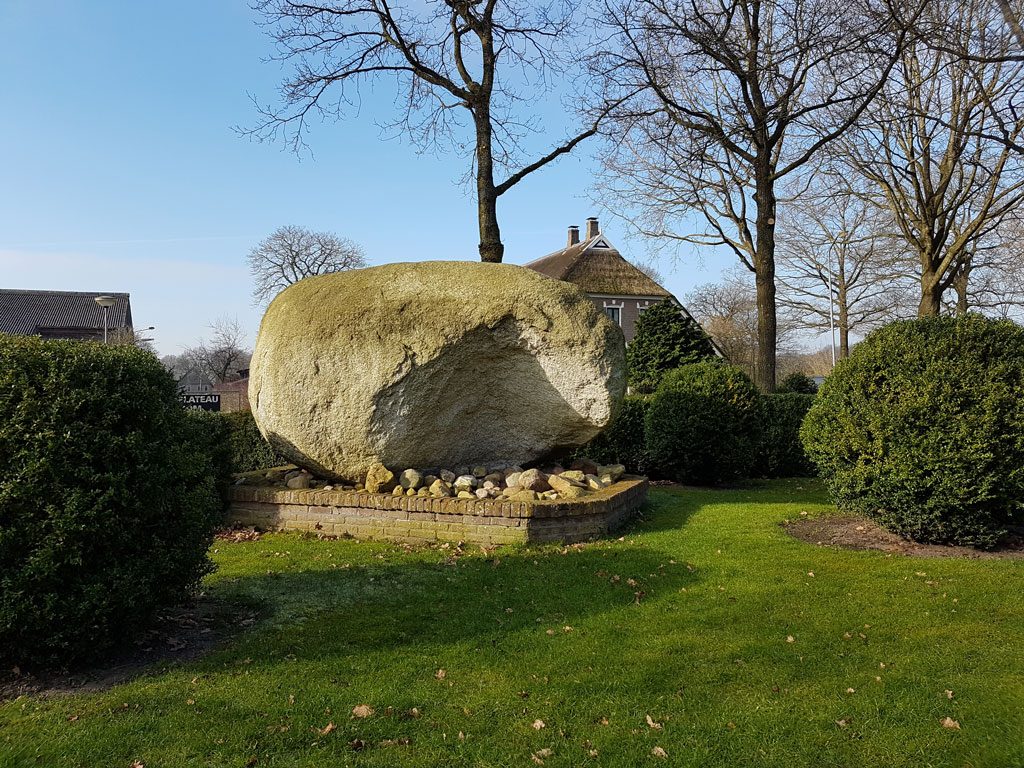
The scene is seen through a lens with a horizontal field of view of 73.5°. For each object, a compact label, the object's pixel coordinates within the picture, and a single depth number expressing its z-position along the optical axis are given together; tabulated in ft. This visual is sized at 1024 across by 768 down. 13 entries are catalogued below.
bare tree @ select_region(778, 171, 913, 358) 108.37
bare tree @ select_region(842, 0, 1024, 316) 61.98
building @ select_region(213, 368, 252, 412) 112.16
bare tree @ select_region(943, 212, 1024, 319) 80.33
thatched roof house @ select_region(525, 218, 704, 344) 113.50
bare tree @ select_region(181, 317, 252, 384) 195.80
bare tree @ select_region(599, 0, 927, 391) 48.55
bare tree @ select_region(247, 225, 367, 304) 170.60
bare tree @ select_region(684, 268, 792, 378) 137.39
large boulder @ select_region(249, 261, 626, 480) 26.12
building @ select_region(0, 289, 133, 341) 163.32
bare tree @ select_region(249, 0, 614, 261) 48.93
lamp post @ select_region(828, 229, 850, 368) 120.67
